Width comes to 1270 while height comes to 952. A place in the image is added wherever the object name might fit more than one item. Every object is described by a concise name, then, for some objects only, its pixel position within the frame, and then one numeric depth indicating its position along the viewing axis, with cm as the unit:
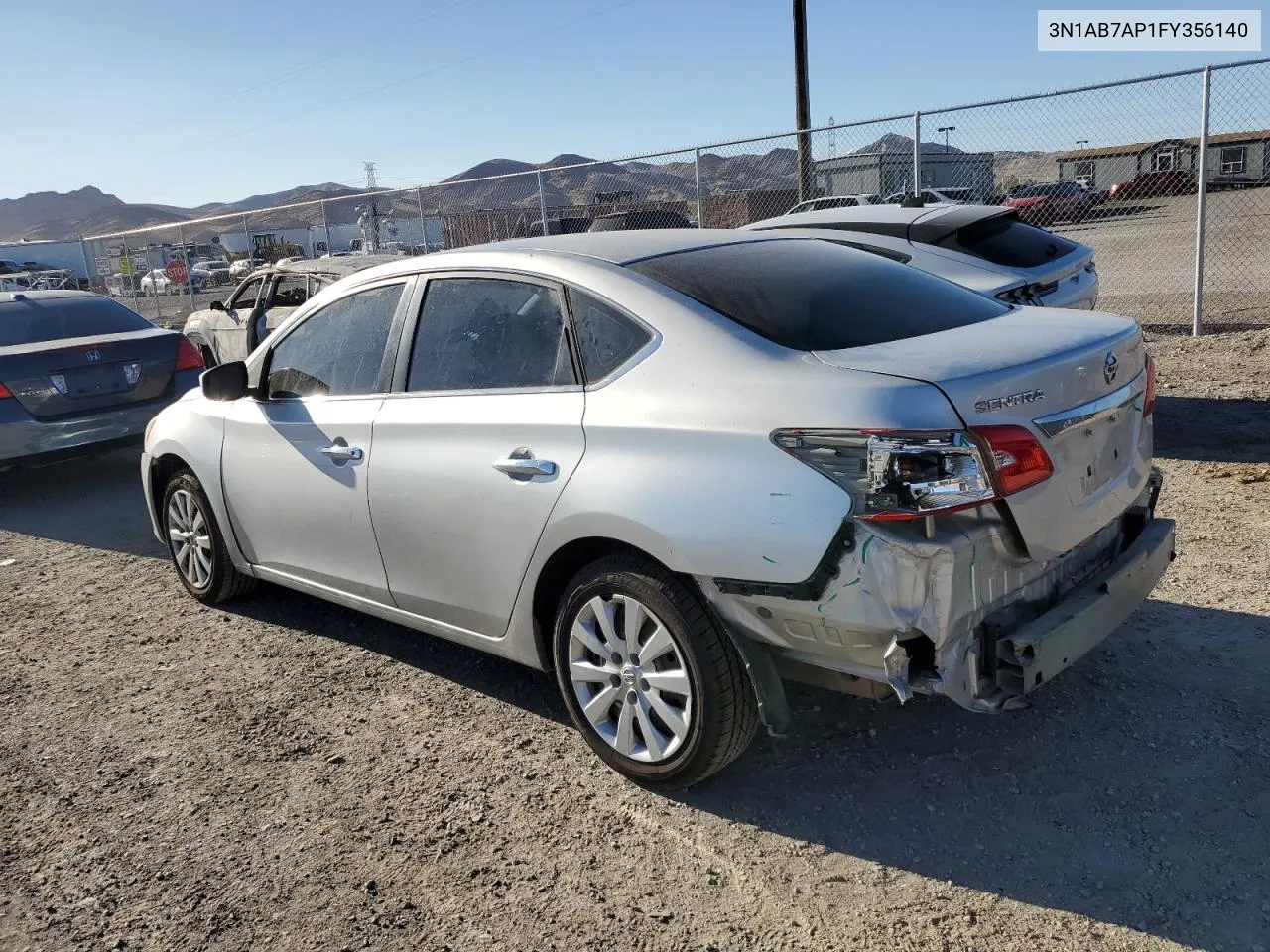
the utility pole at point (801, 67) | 1956
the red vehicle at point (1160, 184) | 1154
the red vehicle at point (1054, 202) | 1390
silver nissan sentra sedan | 264
